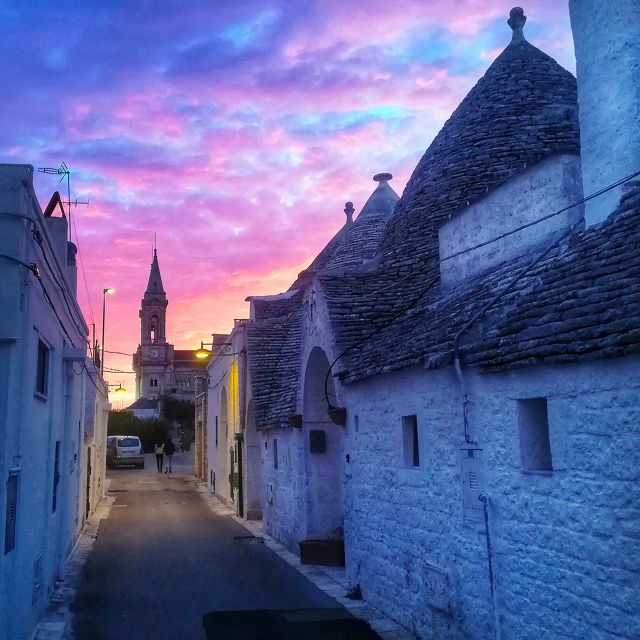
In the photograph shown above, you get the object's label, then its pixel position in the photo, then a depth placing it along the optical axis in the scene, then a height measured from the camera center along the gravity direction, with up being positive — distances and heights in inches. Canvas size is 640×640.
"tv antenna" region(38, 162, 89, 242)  499.0 +191.9
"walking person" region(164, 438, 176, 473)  1640.0 -8.8
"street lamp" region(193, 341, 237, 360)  719.7 +125.8
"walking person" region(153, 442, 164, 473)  1635.1 -17.5
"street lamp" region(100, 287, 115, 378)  1254.9 +165.4
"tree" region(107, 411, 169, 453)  2482.2 +67.8
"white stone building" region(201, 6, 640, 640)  227.0 +26.4
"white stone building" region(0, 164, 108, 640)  268.7 +23.6
